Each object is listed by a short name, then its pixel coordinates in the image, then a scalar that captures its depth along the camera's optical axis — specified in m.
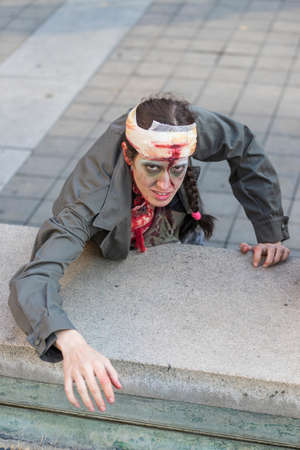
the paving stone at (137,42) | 6.59
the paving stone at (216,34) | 6.61
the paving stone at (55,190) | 4.54
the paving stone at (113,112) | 5.38
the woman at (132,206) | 2.11
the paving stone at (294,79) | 5.76
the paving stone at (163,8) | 7.29
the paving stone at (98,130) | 5.18
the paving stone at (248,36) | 6.58
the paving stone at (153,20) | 7.04
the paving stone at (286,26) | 6.76
